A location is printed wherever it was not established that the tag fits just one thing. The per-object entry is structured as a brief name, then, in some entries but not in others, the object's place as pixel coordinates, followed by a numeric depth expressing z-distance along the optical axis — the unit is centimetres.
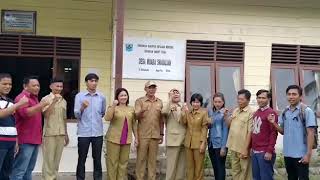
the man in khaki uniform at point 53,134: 517
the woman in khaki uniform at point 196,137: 515
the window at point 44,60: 657
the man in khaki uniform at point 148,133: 525
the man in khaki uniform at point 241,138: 483
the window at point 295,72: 738
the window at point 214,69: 712
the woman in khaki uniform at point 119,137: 514
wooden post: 535
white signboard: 683
